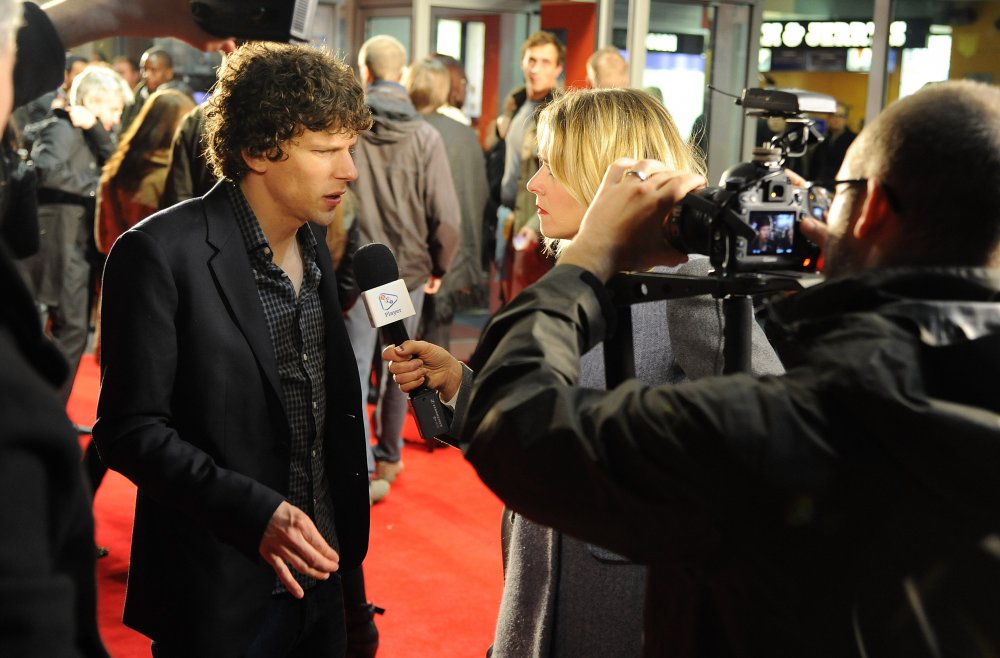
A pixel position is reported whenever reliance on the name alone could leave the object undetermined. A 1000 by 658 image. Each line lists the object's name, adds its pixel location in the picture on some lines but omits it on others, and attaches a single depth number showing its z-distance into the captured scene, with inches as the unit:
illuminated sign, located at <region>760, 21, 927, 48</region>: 338.3
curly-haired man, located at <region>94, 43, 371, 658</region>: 76.7
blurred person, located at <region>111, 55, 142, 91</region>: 438.3
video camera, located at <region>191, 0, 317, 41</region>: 87.4
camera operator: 40.8
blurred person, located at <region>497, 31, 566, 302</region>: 234.4
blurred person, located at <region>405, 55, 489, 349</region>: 243.9
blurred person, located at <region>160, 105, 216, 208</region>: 172.1
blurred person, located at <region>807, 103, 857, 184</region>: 327.0
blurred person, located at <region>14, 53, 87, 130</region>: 242.5
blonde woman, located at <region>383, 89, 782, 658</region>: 71.7
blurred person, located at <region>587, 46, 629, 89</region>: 256.2
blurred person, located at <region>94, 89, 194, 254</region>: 194.1
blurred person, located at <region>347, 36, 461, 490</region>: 206.1
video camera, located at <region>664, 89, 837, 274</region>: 49.2
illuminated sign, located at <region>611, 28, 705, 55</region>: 325.7
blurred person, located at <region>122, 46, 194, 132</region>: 362.6
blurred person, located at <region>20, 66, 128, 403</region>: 227.9
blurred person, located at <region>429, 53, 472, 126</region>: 303.1
